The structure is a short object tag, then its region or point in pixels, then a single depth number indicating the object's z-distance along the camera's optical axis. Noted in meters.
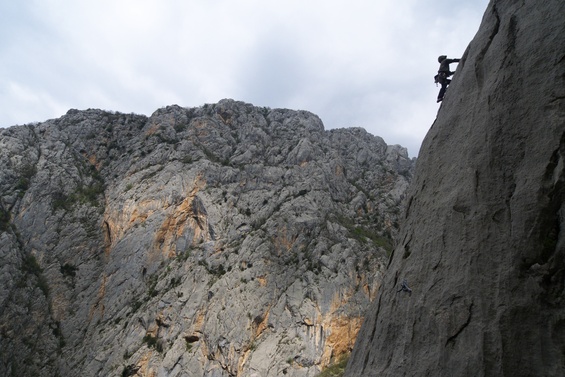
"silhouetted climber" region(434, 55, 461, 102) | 14.70
